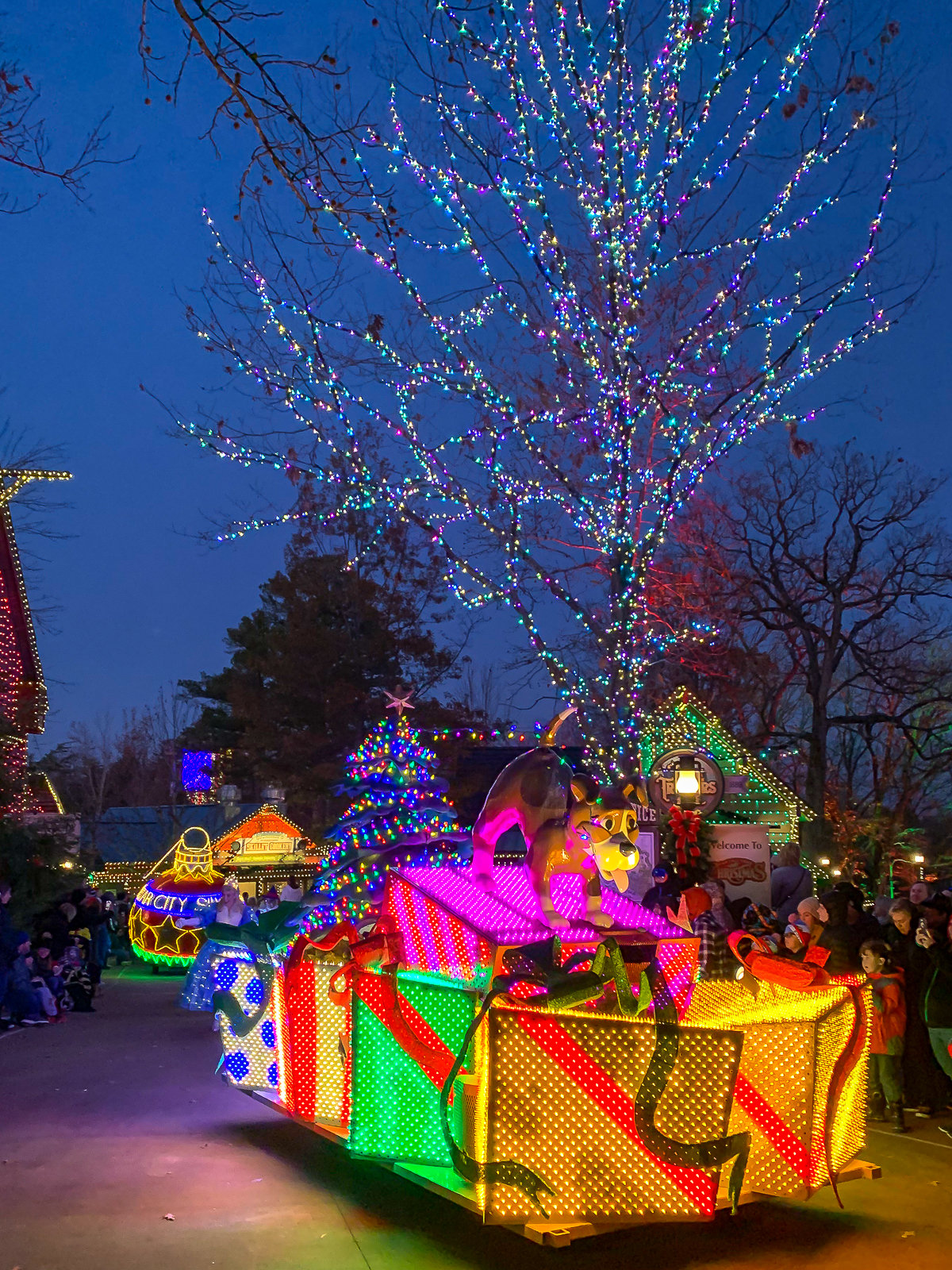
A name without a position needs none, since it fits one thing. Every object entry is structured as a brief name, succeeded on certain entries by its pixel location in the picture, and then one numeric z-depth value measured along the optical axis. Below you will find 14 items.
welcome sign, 15.92
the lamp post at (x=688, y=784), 15.01
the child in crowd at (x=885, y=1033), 8.49
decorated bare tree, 14.45
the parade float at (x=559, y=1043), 4.89
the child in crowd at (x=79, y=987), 16.20
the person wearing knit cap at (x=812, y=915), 8.66
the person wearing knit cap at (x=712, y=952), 5.78
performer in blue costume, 8.29
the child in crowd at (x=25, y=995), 14.39
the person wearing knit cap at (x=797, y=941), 8.41
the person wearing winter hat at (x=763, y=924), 9.64
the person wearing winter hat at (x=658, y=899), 9.16
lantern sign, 15.05
